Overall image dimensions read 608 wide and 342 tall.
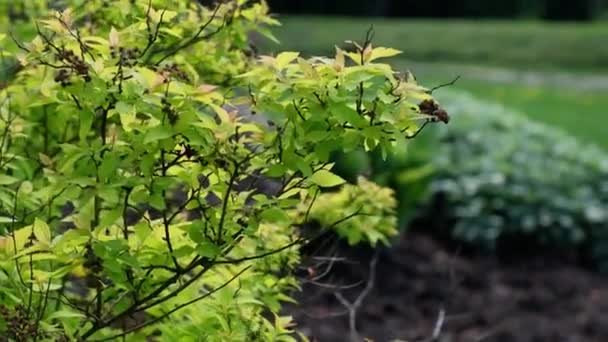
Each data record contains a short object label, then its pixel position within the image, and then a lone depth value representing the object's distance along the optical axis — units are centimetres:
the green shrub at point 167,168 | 360
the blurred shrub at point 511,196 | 1342
